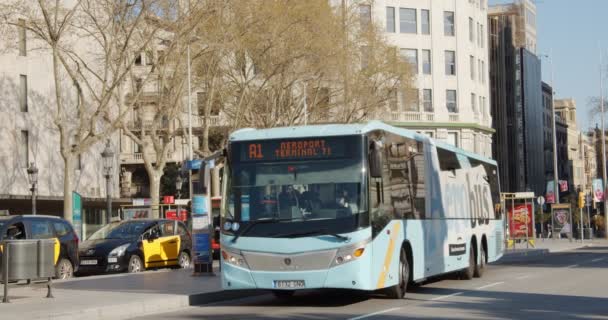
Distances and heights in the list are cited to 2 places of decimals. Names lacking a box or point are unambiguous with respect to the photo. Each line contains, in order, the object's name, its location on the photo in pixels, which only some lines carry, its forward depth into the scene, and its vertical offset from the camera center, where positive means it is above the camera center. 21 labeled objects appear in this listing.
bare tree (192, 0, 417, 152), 50.12 +7.29
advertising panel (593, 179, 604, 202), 83.25 +1.31
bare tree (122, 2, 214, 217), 44.25 +6.48
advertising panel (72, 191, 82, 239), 43.03 +0.40
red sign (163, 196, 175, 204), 52.20 +0.80
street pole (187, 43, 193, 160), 48.19 +4.40
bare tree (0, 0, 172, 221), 38.62 +6.64
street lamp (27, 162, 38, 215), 42.31 +1.76
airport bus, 18.44 +0.07
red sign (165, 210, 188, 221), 47.14 +0.14
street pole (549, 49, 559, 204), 81.31 +1.80
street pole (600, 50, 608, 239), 81.94 +2.24
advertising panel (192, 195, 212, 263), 27.72 -0.35
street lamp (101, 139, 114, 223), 43.39 +2.26
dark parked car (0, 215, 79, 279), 27.27 -0.32
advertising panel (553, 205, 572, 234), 66.69 -0.51
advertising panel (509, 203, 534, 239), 52.66 -0.53
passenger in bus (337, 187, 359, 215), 18.61 +0.19
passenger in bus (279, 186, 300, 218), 18.59 +0.23
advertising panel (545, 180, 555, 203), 79.61 +1.22
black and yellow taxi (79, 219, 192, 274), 32.72 -0.84
